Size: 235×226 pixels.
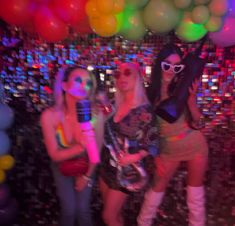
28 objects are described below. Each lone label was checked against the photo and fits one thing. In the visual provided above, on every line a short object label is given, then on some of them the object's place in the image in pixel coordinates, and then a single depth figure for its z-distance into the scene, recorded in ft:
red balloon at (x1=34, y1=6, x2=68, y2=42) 5.46
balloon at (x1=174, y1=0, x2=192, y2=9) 5.20
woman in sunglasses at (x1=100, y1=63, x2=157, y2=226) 5.62
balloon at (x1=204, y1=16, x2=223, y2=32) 5.35
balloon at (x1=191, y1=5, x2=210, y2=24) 5.23
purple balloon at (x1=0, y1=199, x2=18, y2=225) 6.41
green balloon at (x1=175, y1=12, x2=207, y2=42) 5.46
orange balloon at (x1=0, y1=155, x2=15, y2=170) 6.18
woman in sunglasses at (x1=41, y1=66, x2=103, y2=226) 5.54
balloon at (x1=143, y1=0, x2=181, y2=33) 5.33
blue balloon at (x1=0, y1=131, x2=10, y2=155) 6.11
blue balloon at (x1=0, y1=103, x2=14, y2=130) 6.06
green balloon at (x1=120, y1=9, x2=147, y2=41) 5.58
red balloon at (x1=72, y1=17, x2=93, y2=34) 5.63
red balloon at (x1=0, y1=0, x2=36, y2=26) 5.42
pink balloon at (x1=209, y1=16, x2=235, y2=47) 5.54
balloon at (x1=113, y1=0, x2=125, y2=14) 5.23
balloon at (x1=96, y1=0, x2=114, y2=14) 5.12
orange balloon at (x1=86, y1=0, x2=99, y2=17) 5.27
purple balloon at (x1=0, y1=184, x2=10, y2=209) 6.30
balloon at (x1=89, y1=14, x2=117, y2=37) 5.28
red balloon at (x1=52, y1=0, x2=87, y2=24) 5.32
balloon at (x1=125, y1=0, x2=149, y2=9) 5.38
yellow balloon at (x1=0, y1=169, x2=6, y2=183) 6.22
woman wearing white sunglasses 5.75
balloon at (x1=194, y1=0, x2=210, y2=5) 5.22
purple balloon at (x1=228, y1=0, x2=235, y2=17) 5.37
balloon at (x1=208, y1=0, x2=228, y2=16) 5.19
